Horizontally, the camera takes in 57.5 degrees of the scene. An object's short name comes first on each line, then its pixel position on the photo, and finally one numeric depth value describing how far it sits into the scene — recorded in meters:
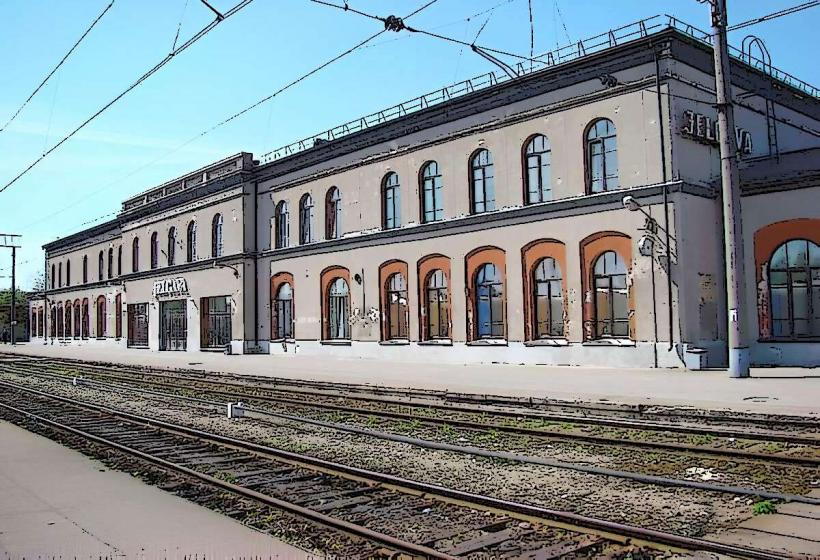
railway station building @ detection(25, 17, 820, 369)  22.53
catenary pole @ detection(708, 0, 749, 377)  18.61
